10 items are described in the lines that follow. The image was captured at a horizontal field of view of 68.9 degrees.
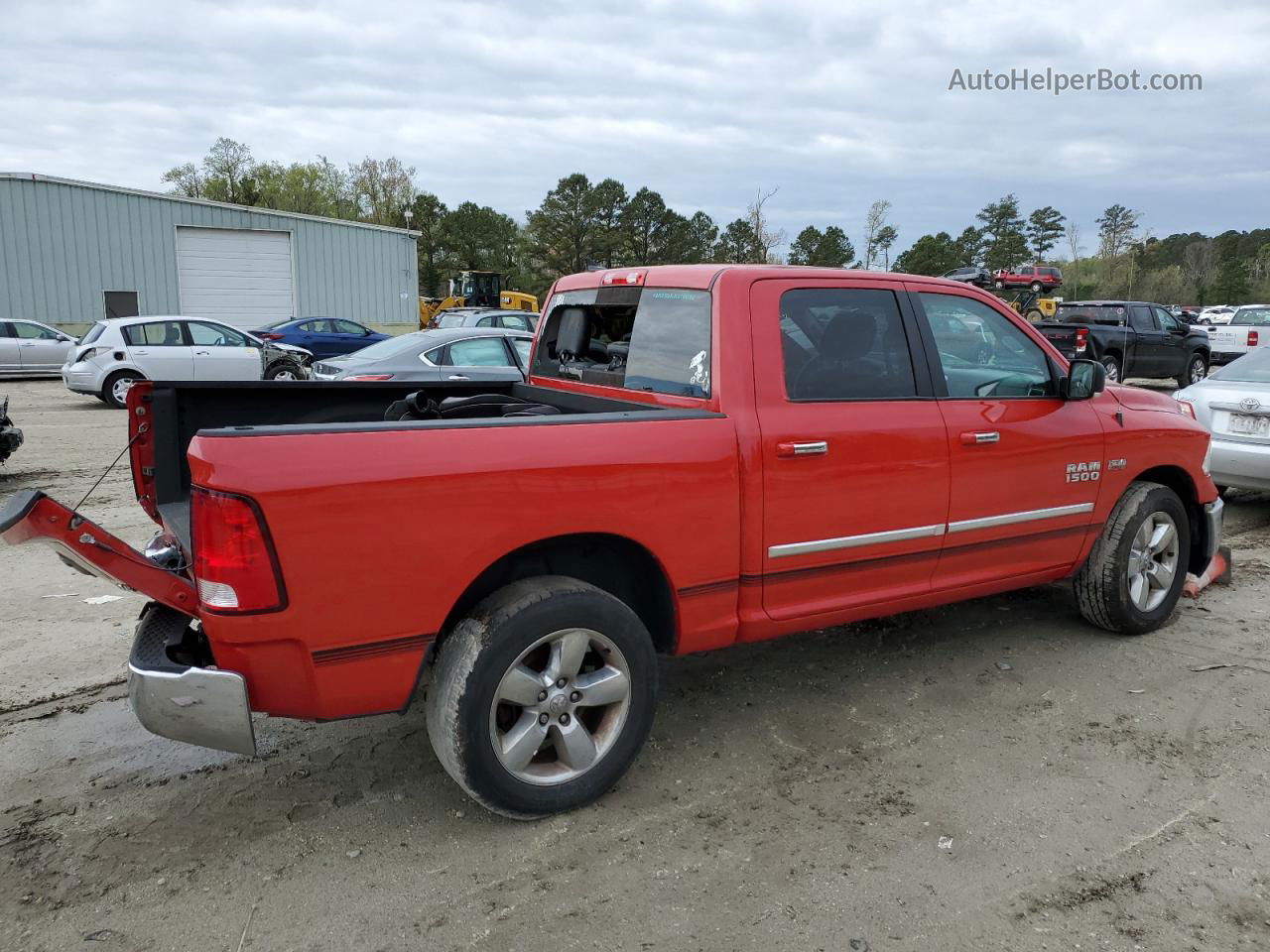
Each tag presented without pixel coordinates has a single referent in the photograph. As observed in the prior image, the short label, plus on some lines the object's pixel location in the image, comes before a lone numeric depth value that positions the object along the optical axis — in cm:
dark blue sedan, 2236
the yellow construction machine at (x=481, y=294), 3897
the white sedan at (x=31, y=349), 2053
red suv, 3881
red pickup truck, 267
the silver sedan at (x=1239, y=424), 738
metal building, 2661
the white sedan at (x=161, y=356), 1564
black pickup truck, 1862
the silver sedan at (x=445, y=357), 1062
